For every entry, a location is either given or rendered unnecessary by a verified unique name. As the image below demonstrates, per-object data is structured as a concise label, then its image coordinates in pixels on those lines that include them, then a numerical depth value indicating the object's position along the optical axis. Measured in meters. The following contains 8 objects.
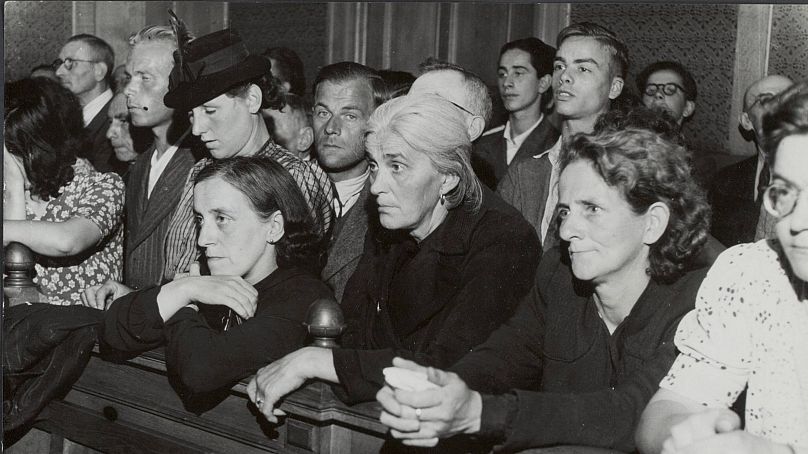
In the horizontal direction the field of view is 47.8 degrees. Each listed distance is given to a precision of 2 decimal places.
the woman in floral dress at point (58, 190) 3.10
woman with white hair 2.33
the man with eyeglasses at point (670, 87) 3.78
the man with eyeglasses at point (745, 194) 2.49
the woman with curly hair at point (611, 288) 1.99
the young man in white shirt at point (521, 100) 4.16
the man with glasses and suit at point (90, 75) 4.42
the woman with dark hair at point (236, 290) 2.23
